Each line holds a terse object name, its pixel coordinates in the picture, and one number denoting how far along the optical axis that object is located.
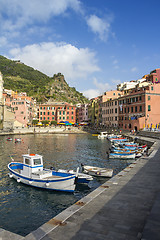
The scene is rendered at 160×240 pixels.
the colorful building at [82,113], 129.88
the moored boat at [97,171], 20.39
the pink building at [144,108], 68.25
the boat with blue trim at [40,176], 15.96
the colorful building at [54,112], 115.08
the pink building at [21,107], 104.01
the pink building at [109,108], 86.94
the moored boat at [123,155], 31.02
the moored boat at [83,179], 17.44
